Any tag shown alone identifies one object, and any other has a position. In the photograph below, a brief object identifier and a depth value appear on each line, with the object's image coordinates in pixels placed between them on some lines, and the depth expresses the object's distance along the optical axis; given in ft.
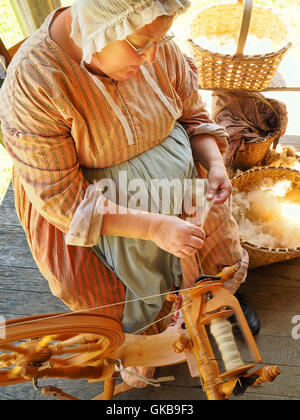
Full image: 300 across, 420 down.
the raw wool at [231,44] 6.72
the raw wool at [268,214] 6.15
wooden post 6.46
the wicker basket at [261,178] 5.58
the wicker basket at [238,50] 5.69
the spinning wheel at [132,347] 2.63
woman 2.81
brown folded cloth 6.80
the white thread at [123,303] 3.67
